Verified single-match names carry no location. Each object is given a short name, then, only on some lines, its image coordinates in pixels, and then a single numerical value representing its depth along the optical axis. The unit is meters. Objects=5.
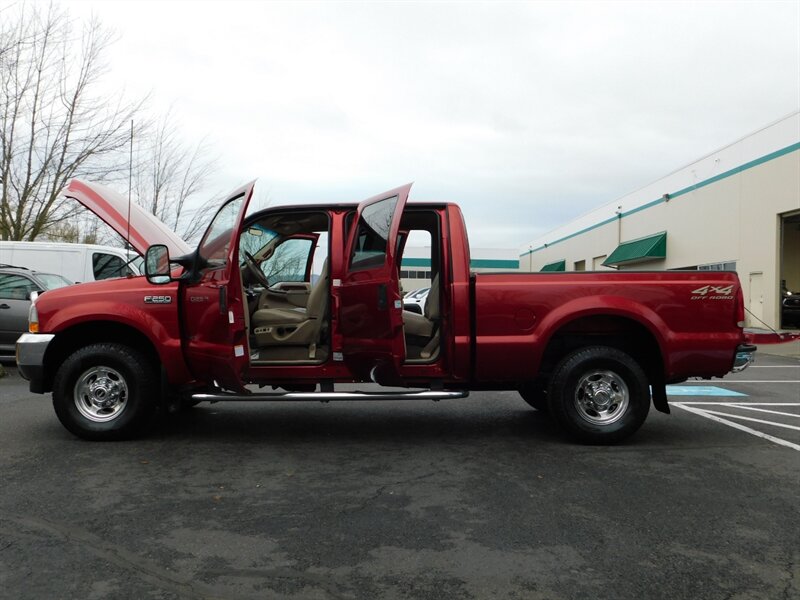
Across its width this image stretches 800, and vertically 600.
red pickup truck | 5.26
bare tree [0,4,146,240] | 17.23
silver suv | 10.00
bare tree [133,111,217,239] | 22.91
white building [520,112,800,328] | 18.02
